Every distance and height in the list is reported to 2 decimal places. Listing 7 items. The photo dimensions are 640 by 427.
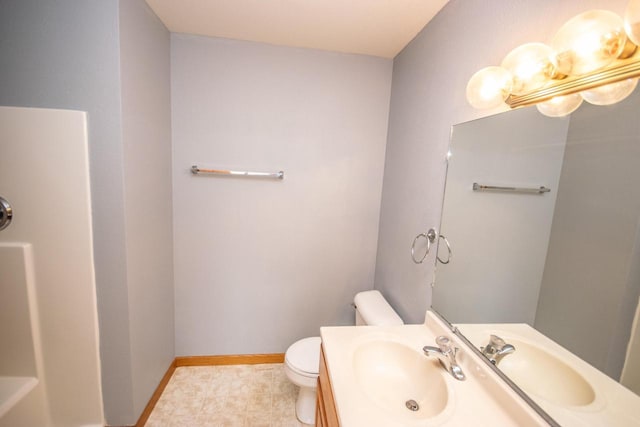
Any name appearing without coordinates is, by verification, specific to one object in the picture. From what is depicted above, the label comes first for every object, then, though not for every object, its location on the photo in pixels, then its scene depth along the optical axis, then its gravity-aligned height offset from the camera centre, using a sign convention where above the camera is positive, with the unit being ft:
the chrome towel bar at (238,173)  5.89 +0.12
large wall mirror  1.94 -0.55
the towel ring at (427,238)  4.41 -0.85
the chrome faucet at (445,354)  3.21 -2.02
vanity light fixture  1.88 +1.10
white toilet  5.05 -3.55
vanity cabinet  3.10 -2.81
